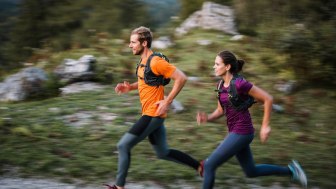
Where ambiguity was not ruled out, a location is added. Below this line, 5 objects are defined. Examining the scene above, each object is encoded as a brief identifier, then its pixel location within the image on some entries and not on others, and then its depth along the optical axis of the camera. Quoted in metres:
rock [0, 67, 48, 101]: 11.02
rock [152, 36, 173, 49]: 15.91
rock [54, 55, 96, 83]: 11.58
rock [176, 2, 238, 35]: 18.06
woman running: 5.28
